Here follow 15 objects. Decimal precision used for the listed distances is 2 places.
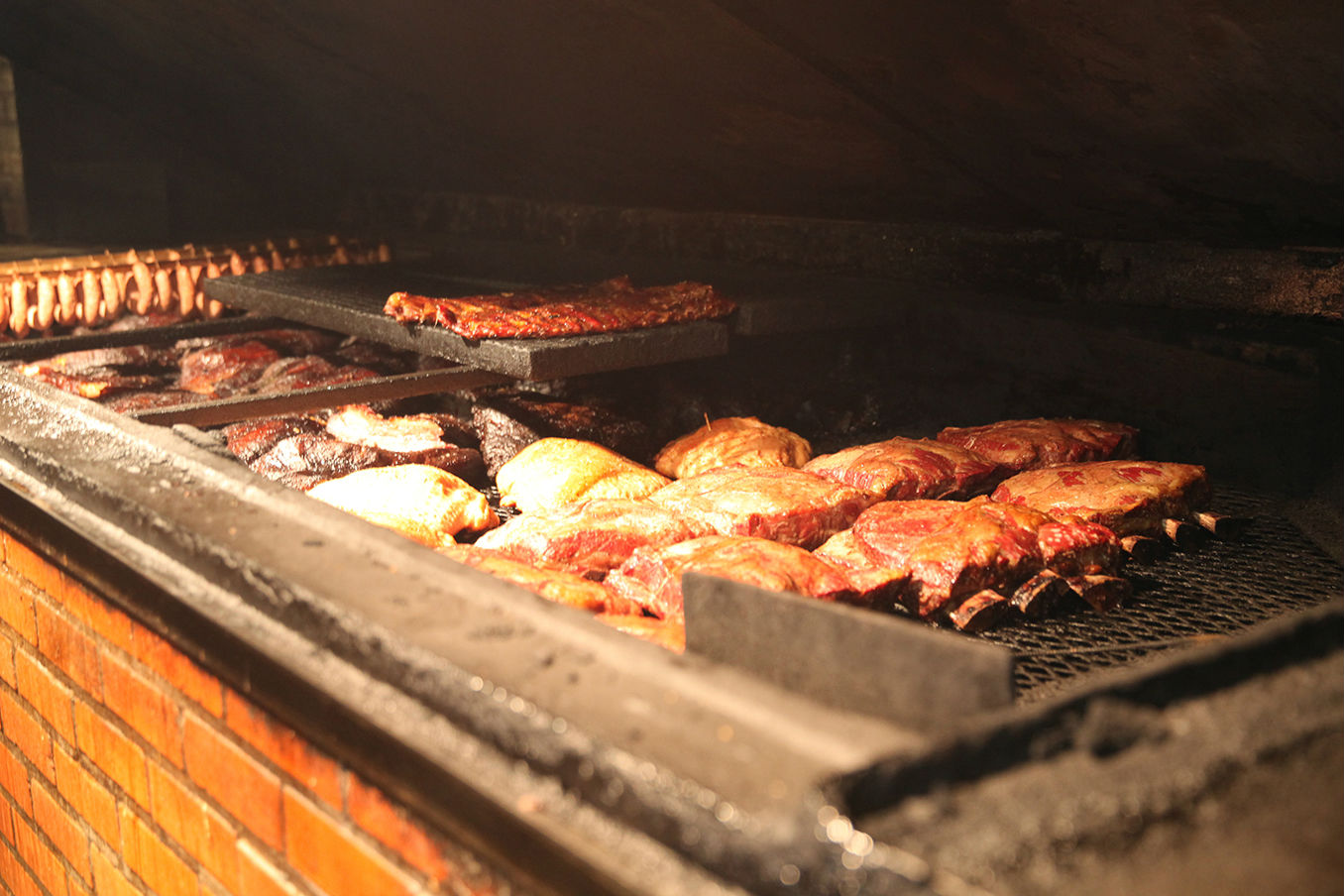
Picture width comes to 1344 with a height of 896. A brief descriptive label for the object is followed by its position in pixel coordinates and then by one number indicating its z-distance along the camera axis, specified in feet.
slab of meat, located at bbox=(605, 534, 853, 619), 7.99
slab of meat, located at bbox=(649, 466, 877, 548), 9.59
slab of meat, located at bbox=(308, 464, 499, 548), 10.02
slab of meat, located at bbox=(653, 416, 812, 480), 11.91
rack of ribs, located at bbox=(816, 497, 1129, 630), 8.36
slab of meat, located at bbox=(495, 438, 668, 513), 11.05
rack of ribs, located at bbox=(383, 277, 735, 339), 12.25
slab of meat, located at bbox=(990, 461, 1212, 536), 9.61
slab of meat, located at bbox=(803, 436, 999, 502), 10.50
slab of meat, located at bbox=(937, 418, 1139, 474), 11.18
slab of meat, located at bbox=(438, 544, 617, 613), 7.91
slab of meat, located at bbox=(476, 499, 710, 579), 9.29
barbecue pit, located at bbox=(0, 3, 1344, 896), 3.74
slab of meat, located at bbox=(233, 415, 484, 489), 11.65
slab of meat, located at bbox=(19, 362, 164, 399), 14.01
